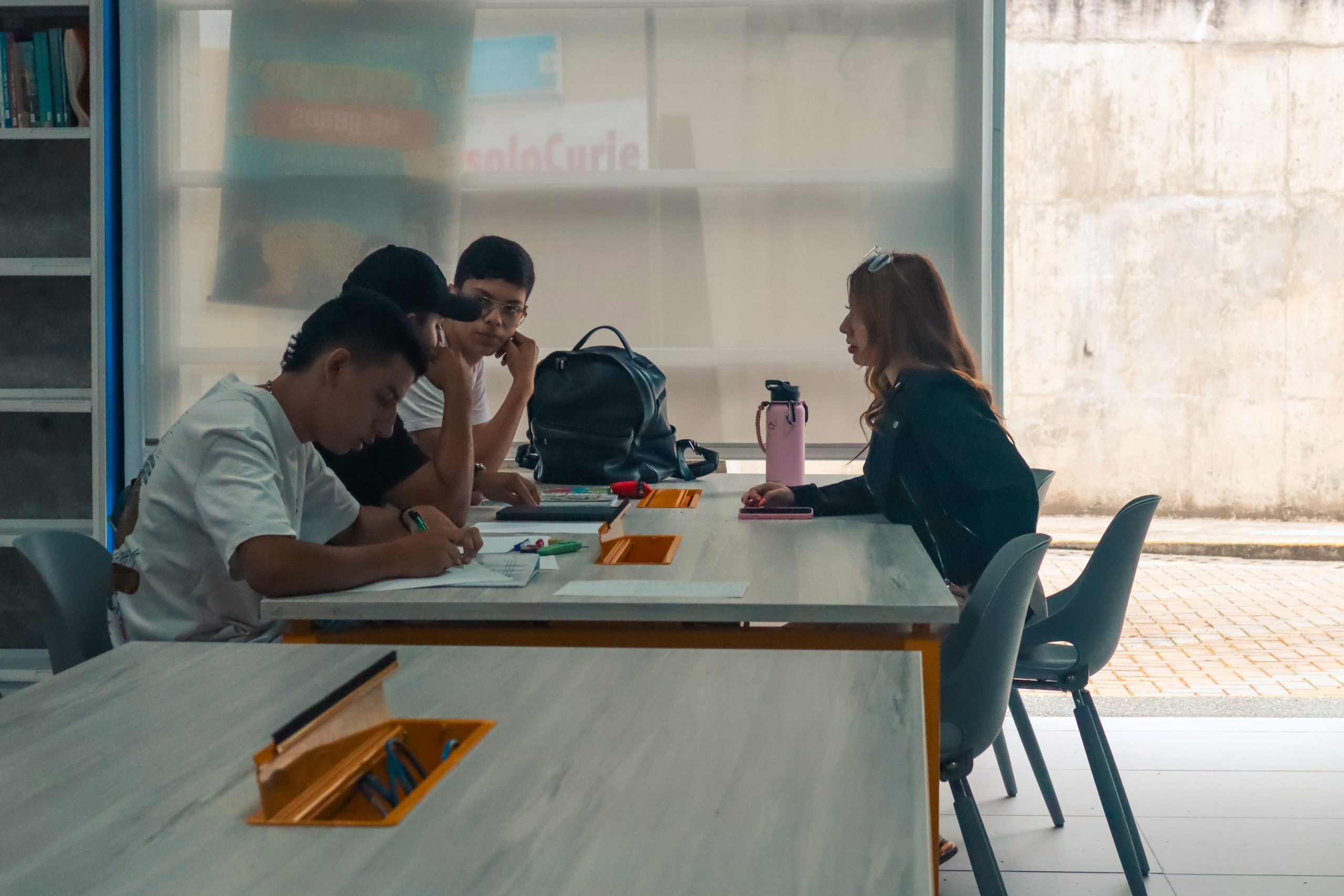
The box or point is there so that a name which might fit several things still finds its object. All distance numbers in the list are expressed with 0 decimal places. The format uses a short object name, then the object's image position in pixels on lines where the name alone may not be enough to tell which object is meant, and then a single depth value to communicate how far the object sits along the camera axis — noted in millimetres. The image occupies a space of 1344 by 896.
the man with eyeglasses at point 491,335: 2697
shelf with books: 3438
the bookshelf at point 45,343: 3588
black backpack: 2771
